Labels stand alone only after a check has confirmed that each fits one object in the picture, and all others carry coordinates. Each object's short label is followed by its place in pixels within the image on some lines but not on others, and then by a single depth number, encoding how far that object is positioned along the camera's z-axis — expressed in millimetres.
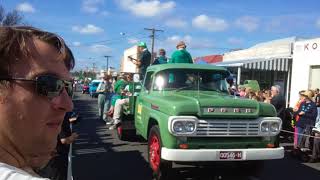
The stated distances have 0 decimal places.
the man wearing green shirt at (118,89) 9127
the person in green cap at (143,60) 8025
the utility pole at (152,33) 37493
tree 19382
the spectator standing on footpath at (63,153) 3137
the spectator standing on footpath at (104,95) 11059
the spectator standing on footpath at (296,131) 7275
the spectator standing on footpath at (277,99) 8437
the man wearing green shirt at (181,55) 6732
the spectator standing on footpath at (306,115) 7124
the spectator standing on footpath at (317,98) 8718
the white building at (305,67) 12065
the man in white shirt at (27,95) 833
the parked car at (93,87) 28364
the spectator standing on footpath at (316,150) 6848
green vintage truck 4687
